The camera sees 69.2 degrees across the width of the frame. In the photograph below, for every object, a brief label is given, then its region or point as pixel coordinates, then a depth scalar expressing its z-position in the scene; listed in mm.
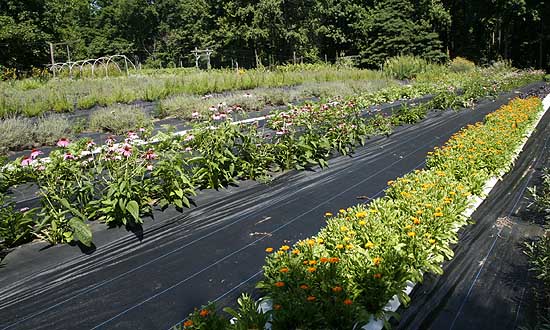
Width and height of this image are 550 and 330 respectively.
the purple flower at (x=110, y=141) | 3228
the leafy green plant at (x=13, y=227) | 2766
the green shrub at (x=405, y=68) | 16531
